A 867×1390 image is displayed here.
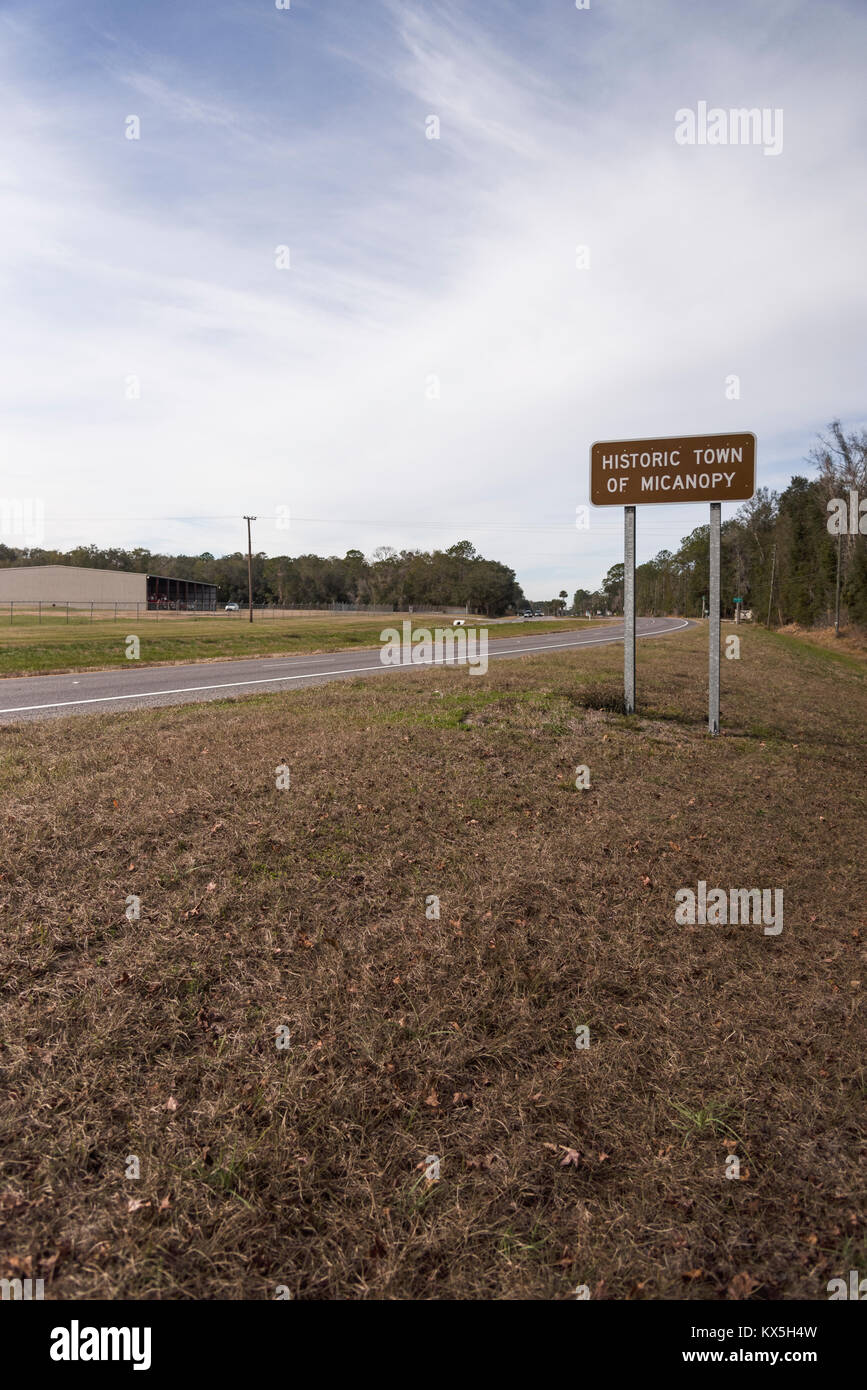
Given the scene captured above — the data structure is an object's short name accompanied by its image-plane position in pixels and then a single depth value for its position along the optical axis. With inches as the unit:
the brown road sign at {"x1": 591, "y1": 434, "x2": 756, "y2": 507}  398.6
